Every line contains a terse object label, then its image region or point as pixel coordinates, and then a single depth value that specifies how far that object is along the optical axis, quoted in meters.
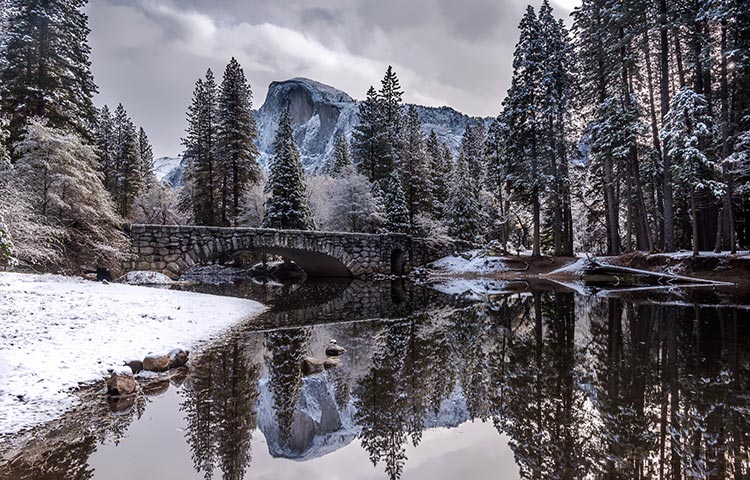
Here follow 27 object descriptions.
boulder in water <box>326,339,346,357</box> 7.27
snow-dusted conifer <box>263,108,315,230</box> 32.81
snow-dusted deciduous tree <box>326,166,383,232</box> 35.09
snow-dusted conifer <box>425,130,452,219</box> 40.94
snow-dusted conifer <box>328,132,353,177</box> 52.25
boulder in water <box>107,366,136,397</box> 5.12
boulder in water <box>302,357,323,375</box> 6.34
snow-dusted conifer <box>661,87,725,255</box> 17.75
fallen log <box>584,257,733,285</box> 17.94
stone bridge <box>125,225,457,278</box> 19.75
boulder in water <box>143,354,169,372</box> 6.13
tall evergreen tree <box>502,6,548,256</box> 27.95
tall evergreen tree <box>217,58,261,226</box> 33.66
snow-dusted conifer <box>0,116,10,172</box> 9.19
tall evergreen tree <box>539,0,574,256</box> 27.61
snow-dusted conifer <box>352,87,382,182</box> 39.75
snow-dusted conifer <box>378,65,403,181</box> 39.06
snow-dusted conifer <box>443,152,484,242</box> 39.04
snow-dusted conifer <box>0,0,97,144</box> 19.27
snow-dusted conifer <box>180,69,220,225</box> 34.56
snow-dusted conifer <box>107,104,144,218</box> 40.56
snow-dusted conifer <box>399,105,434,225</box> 38.66
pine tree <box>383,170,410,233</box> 35.50
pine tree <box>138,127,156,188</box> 48.00
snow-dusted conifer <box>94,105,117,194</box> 40.38
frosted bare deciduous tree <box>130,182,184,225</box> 41.58
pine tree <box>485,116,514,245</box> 30.58
